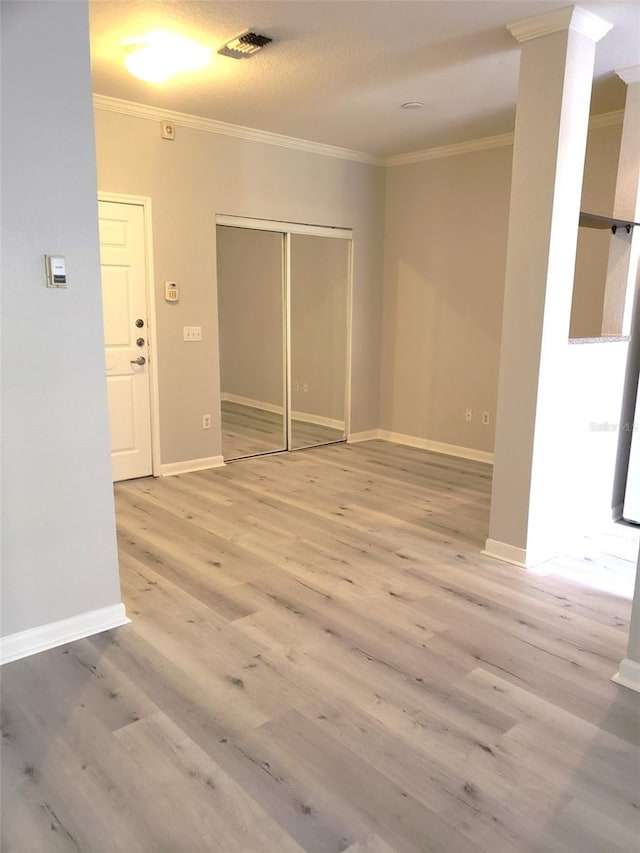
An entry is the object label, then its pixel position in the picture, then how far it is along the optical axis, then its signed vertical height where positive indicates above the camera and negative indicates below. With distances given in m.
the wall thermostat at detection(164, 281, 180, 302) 4.83 +0.10
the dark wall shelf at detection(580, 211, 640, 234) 3.42 +0.51
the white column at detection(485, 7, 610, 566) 3.00 +0.21
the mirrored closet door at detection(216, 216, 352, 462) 5.36 -0.24
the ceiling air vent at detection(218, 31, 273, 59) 3.24 +1.35
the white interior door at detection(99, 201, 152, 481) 4.57 -0.24
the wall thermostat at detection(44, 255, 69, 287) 2.33 +0.11
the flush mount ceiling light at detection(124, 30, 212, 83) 3.32 +1.32
